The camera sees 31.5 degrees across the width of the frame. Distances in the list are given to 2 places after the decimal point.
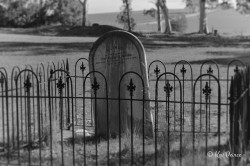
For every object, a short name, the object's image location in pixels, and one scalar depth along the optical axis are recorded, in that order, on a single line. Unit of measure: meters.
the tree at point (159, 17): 45.12
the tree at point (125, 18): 45.89
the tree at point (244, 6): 40.03
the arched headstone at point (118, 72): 6.30
